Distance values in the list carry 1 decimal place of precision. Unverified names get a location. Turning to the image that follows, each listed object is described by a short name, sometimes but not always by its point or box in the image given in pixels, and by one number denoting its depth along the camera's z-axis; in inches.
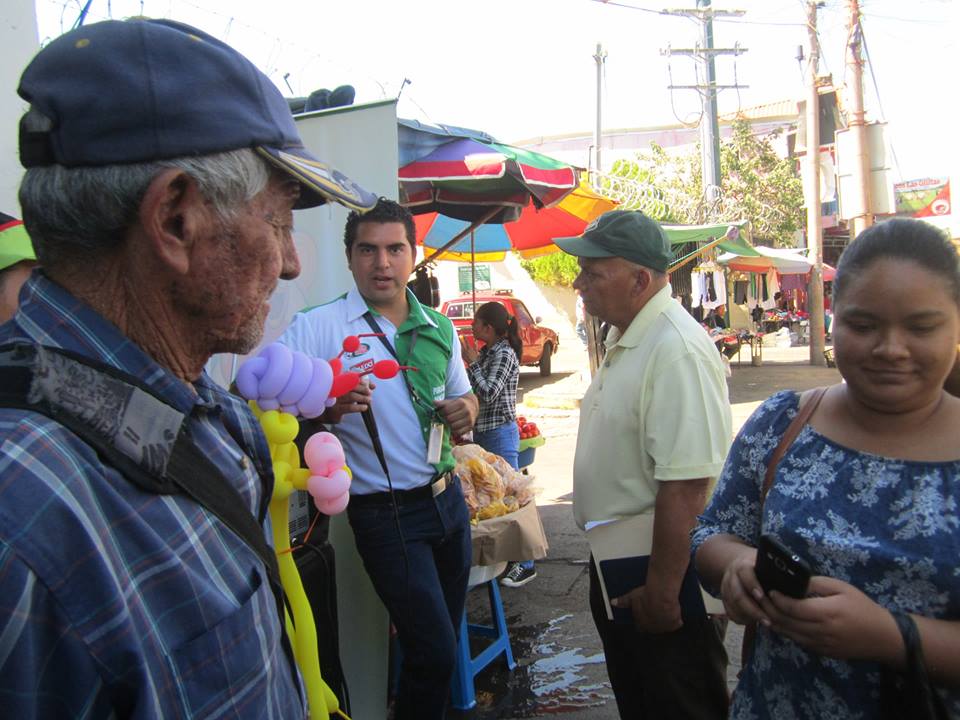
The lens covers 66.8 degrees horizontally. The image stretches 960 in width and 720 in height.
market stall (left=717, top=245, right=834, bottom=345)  840.3
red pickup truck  611.8
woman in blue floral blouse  54.1
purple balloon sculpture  69.6
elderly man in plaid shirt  29.8
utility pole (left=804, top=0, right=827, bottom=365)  712.4
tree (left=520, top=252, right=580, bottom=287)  1060.5
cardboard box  138.0
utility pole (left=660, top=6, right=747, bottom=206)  772.0
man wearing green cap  91.1
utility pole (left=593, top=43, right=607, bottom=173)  836.0
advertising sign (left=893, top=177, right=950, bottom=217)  1224.5
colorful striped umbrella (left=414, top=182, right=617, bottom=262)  283.3
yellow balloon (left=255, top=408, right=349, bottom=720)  61.1
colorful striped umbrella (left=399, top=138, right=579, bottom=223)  176.7
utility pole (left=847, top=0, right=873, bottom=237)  517.0
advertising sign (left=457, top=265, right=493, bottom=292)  1076.8
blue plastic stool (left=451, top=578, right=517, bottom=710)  137.5
